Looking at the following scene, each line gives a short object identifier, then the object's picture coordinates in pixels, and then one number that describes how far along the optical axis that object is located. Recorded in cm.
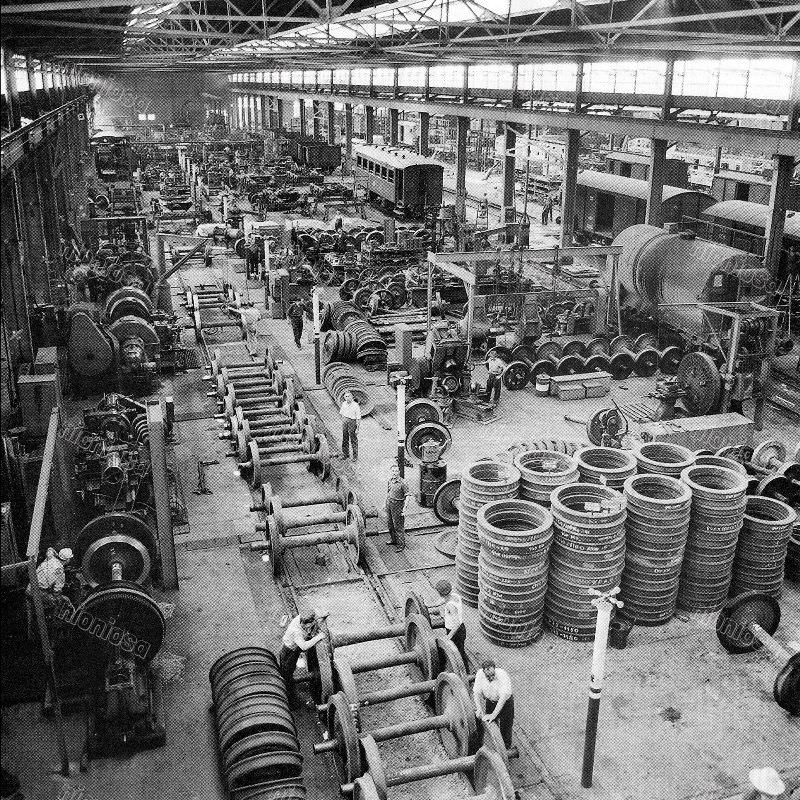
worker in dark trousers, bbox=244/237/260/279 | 2658
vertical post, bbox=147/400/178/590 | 1025
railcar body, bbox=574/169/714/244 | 2716
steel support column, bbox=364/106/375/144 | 4941
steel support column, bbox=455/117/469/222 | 3419
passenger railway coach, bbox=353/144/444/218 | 3603
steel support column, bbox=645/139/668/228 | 2381
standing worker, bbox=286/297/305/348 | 2048
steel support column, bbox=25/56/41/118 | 2080
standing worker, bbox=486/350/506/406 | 1642
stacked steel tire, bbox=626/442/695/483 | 1070
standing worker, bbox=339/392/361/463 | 1371
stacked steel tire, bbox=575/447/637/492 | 1055
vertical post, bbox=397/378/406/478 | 1188
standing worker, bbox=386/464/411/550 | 1140
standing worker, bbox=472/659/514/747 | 757
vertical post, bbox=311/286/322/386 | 1811
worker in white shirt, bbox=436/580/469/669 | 851
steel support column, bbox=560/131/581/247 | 2805
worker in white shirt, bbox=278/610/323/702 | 830
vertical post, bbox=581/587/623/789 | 726
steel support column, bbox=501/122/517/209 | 3362
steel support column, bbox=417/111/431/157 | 4312
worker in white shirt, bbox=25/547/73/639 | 854
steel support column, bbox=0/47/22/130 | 1583
